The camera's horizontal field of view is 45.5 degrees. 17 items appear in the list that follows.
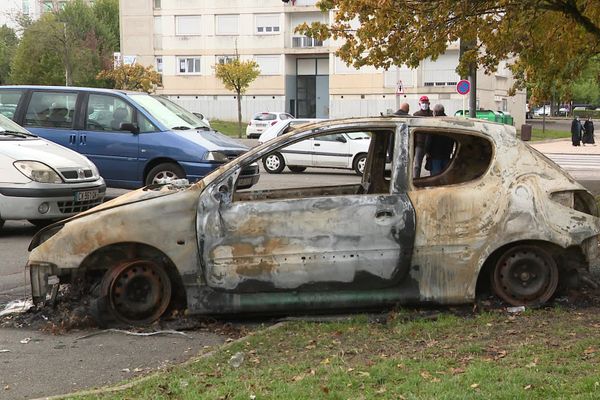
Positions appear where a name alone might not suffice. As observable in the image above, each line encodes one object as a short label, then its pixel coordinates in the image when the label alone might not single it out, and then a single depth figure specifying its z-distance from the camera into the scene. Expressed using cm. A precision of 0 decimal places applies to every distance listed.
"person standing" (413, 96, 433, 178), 802
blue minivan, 1145
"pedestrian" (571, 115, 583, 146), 3581
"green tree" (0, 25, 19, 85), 7706
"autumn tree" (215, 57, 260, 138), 5031
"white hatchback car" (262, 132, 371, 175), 1944
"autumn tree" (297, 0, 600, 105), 933
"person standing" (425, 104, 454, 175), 954
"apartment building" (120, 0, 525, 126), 5819
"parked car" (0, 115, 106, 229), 906
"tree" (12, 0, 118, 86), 5541
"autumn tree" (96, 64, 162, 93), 5381
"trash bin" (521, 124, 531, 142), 3781
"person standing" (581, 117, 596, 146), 3694
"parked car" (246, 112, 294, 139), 4084
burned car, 571
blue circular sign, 2605
